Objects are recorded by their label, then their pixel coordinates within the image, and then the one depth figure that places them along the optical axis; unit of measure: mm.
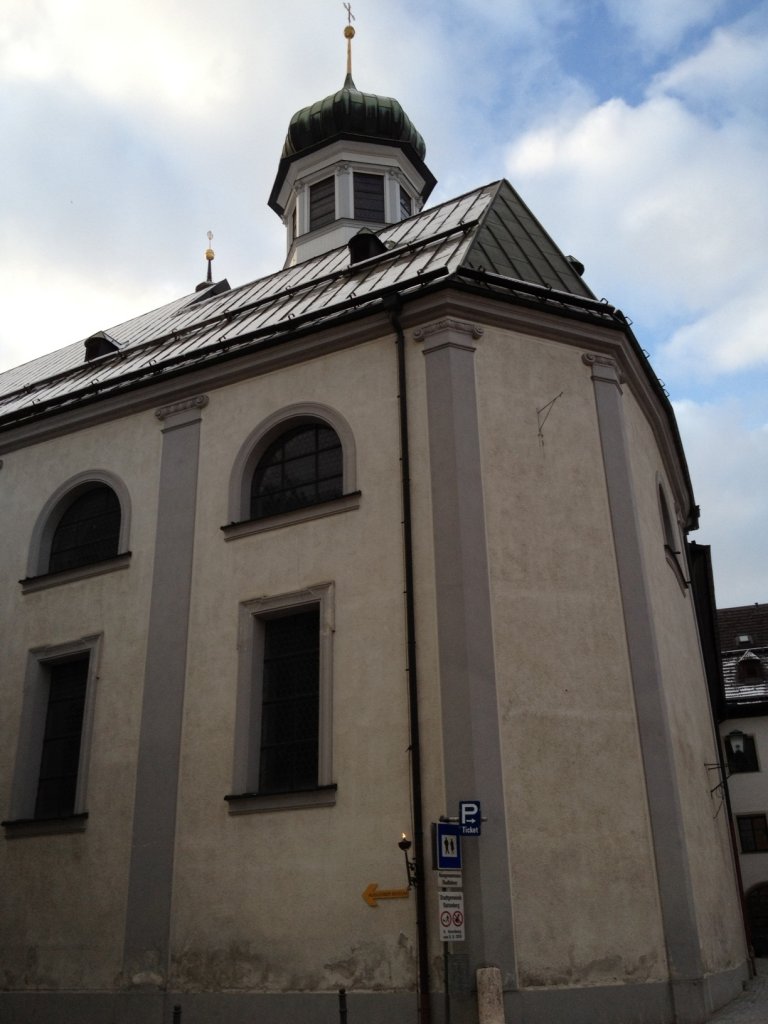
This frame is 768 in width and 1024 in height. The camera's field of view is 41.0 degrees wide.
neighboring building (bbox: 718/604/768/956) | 26094
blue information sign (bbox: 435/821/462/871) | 10180
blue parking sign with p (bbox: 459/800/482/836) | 10578
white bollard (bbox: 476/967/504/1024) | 9938
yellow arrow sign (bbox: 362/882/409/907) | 10812
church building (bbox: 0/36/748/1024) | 10906
